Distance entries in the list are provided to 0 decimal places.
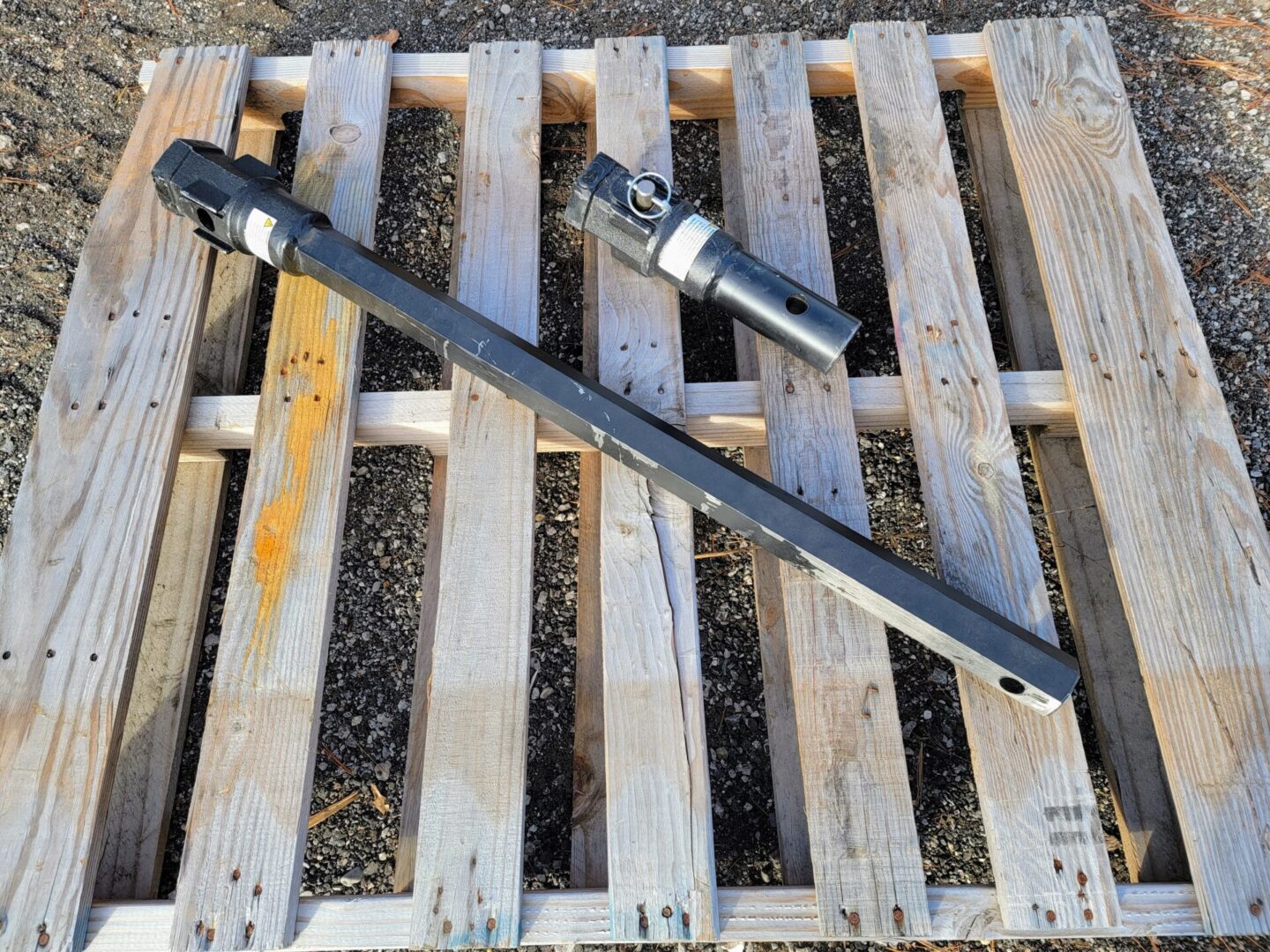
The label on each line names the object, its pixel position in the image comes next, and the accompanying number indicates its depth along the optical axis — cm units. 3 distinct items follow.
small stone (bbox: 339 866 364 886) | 158
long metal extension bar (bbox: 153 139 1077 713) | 121
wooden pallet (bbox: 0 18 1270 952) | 120
